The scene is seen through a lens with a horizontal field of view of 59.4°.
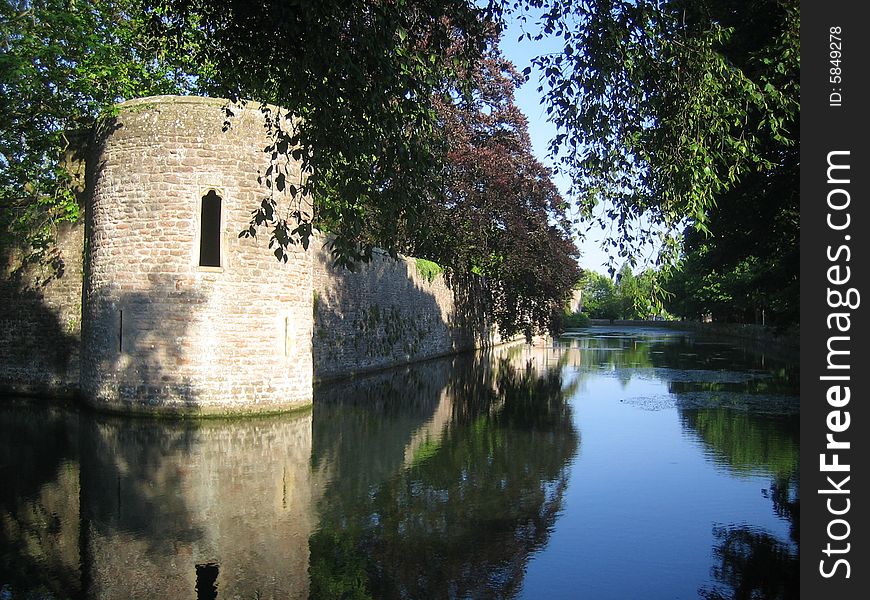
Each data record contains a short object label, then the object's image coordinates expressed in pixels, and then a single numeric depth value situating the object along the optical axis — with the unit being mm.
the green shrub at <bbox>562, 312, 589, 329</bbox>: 82688
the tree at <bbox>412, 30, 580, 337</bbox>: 27594
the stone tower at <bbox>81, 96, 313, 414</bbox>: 13062
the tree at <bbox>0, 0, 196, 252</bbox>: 15250
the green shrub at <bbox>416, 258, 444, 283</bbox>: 28812
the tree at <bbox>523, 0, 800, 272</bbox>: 5832
